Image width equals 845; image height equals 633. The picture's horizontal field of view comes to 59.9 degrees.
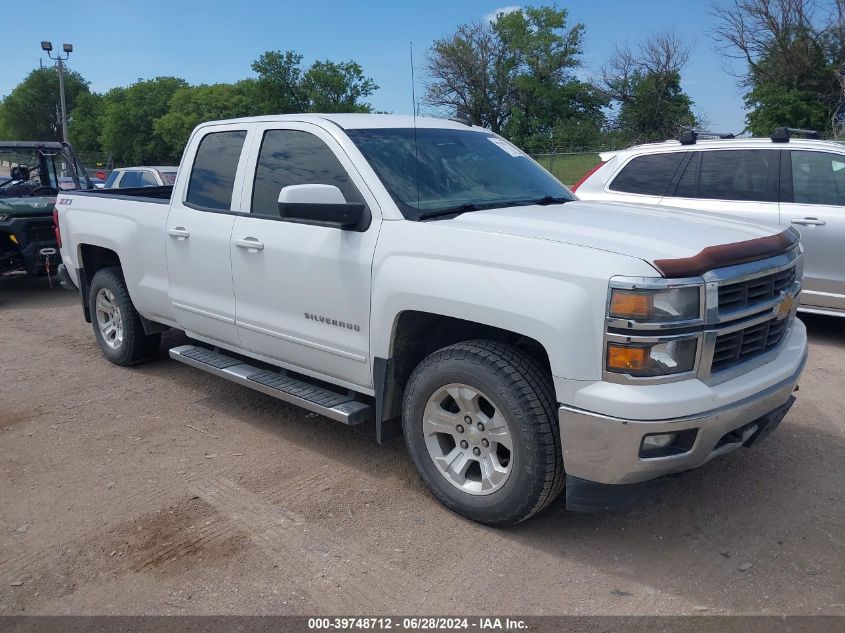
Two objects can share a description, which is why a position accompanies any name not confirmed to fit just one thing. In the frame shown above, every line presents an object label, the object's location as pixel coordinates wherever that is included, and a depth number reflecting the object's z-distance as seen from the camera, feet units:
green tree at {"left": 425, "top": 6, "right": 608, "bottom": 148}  156.25
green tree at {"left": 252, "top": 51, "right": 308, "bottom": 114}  161.17
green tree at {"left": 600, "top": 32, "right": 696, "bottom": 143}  128.77
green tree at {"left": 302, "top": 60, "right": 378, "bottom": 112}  155.02
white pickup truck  9.72
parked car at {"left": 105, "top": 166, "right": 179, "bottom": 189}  45.68
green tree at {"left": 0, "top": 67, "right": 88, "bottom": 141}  248.52
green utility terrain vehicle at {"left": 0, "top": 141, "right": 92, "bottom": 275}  30.12
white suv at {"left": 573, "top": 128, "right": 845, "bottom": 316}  21.40
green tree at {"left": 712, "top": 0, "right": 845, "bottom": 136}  98.73
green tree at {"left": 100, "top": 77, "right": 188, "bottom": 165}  192.85
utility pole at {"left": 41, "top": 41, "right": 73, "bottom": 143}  106.01
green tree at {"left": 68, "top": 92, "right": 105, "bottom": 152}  234.79
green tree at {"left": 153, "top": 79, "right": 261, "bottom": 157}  170.19
